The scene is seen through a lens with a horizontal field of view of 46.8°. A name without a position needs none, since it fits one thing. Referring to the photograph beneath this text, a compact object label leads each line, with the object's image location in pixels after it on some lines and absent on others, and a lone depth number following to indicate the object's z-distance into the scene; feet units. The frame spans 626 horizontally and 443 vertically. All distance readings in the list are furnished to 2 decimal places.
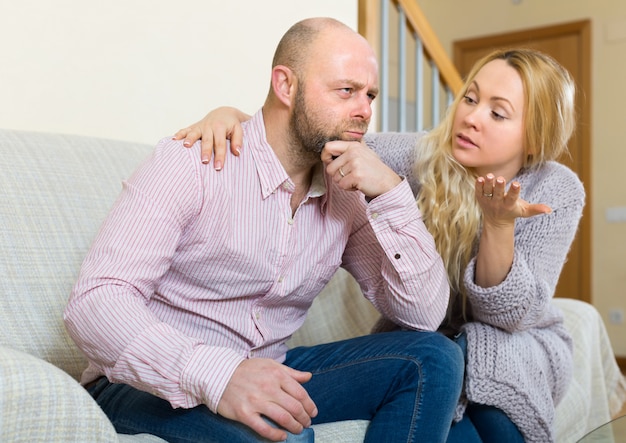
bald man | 3.34
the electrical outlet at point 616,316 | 15.55
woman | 4.66
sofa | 2.71
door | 15.99
